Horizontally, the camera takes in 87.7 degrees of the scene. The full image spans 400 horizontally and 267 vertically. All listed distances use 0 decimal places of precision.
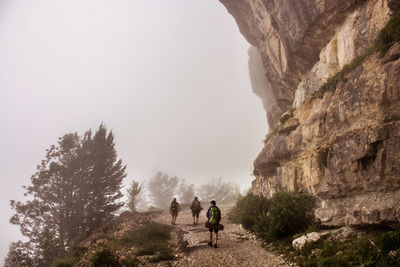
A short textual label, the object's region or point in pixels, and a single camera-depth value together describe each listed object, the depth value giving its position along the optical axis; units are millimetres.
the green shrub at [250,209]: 11759
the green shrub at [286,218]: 8789
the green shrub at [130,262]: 7157
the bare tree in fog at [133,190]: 22797
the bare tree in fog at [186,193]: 52578
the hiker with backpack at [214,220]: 9124
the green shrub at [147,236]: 10106
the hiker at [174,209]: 15836
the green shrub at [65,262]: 9835
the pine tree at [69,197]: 19969
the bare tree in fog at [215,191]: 56466
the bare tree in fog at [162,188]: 52406
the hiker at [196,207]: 15050
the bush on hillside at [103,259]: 7035
